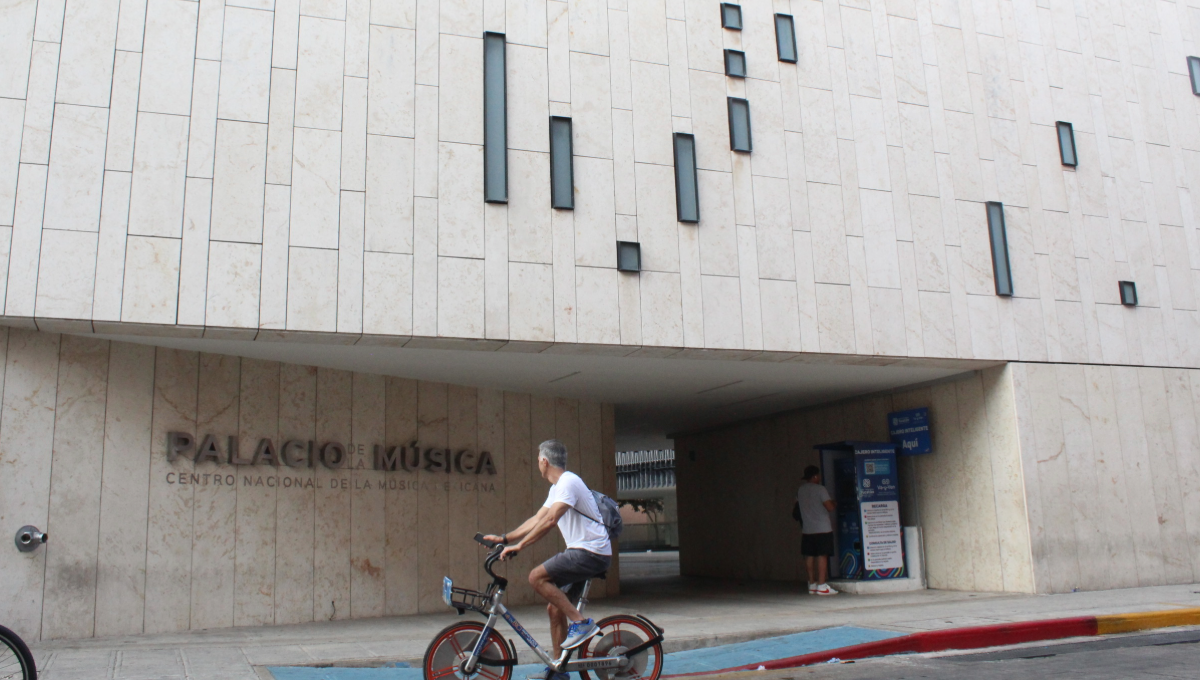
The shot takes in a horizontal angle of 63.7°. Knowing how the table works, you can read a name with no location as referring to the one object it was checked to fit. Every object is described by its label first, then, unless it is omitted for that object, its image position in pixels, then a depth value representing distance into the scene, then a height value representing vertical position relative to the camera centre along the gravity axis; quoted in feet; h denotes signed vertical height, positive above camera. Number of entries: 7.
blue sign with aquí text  45.52 +3.46
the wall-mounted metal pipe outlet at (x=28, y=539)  29.25 -0.07
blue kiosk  44.75 -0.13
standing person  44.39 -0.86
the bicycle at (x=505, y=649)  19.04 -2.64
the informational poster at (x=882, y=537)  44.68 -1.44
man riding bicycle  19.60 -0.57
